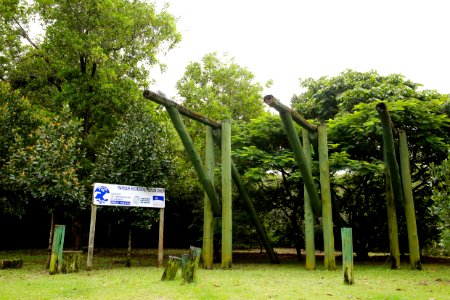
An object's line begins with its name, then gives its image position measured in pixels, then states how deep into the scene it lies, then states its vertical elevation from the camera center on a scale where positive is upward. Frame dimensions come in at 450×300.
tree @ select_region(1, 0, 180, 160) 13.75 +6.28
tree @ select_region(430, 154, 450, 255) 7.31 +0.65
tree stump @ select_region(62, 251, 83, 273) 9.34 -0.71
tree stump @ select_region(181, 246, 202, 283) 7.49 -0.59
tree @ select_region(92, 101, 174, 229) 11.29 +1.97
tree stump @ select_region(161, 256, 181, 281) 7.82 -0.71
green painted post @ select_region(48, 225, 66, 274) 9.04 -0.41
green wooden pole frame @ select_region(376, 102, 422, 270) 10.68 +1.19
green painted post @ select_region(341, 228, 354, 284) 7.34 -0.31
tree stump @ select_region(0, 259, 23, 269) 10.09 -0.85
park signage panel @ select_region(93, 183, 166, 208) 9.88 +0.96
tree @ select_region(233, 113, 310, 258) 12.20 +2.14
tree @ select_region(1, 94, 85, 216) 9.75 +1.57
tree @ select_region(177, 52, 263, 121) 20.27 +7.68
